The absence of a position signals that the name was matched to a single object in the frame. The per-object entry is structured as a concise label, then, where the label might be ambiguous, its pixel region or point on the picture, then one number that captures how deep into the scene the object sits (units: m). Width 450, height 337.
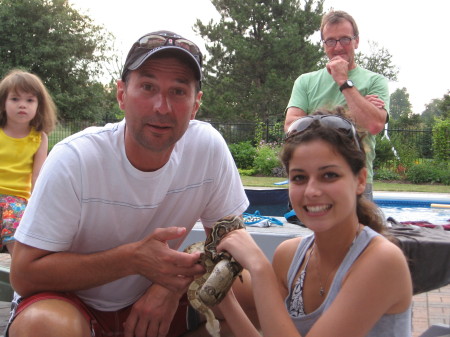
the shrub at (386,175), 17.91
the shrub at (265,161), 18.95
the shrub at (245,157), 20.42
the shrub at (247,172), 19.00
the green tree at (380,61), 44.88
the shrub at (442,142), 18.98
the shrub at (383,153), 18.95
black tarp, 3.03
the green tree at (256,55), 28.56
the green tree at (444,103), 38.06
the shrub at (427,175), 17.45
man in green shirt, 4.02
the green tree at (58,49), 29.48
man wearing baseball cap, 2.29
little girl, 4.59
